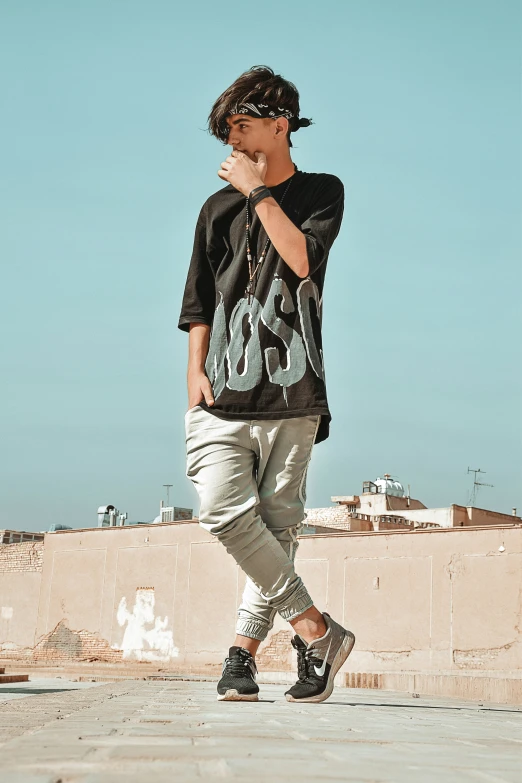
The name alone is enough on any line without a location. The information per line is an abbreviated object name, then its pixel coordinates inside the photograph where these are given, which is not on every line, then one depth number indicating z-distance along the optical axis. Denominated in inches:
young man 128.2
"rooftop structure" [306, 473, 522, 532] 1221.7
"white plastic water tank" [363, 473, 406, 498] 1627.7
